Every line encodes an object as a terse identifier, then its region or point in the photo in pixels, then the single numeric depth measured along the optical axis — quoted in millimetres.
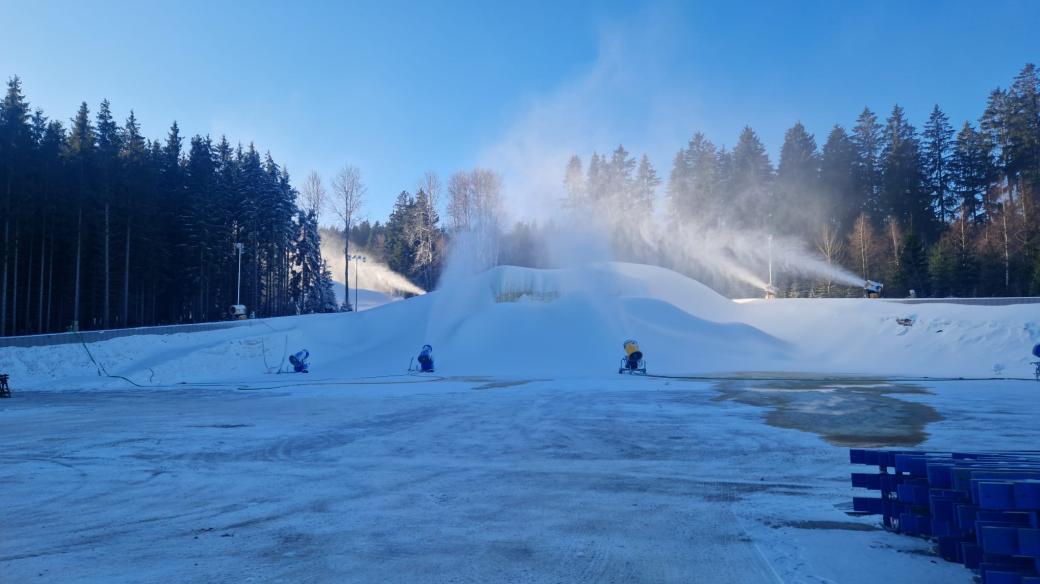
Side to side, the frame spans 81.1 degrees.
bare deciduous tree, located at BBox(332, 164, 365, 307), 62344
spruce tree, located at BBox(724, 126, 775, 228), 66875
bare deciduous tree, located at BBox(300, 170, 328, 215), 65438
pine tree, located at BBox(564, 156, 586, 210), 73500
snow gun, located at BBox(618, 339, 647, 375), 25938
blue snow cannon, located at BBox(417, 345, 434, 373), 27984
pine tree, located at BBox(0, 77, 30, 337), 36406
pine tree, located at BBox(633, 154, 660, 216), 75188
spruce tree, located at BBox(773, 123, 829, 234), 64625
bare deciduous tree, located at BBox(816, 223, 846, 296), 55594
